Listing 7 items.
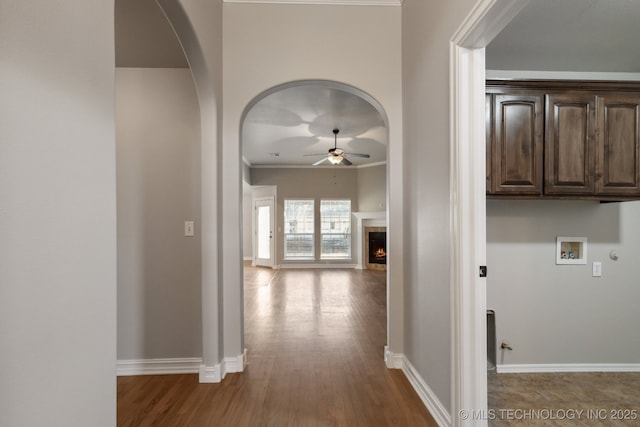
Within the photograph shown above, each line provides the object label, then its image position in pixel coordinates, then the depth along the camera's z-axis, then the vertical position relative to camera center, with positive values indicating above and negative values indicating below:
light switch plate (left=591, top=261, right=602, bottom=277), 2.83 -0.46
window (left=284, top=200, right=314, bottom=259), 9.36 -0.31
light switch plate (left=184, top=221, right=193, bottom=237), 2.79 -0.08
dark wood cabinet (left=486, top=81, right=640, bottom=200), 2.42 +0.59
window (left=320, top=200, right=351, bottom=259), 9.39 -0.37
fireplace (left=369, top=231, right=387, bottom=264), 8.94 -0.80
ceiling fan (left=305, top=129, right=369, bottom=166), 5.53 +1.09
